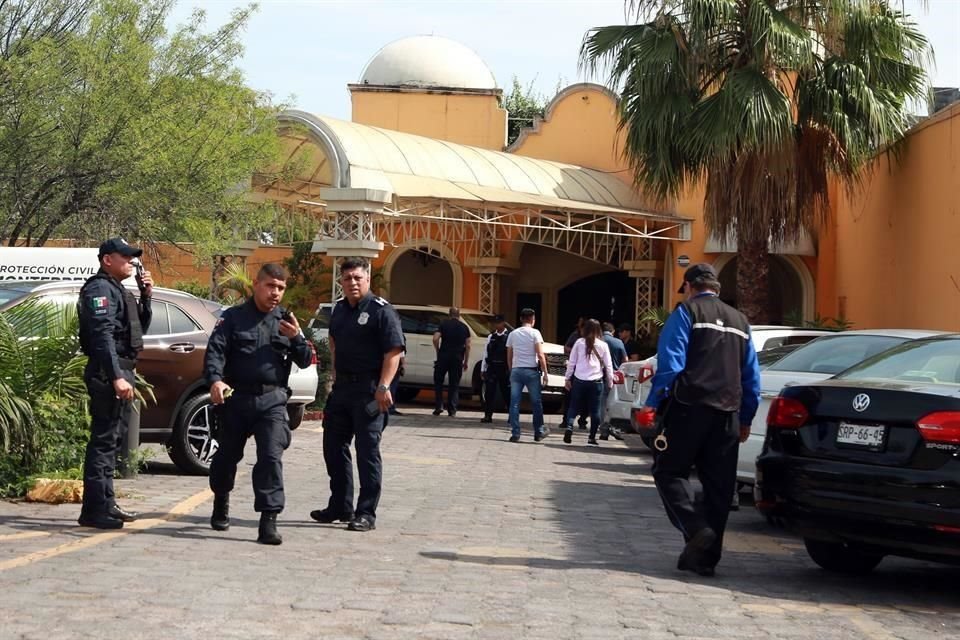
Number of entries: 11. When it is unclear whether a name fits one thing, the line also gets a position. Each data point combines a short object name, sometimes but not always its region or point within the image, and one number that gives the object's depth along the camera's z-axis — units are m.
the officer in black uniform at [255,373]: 8.66
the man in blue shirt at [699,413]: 7.93
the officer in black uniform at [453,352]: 22.70
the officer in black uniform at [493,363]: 21.77
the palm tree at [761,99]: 20.58
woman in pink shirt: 18.42
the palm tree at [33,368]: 9.76
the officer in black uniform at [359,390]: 9.14
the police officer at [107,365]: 8.73
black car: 7.18
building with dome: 21.92
